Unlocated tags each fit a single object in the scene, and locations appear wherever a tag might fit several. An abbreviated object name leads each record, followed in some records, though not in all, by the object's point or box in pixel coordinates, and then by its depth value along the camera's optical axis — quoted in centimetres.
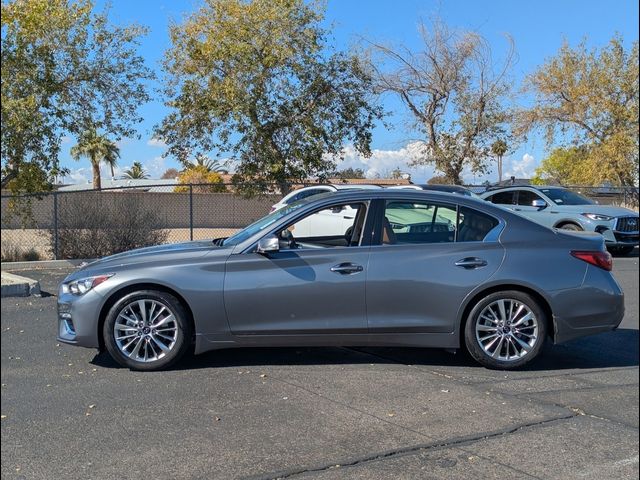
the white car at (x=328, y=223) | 606
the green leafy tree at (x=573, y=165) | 2577
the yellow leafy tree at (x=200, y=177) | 4278
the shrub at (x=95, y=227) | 1434
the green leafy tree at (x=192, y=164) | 1947
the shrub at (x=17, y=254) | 1412
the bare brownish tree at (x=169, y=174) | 7758
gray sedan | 548
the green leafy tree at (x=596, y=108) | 2311
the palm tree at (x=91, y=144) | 1477
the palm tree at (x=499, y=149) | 2338
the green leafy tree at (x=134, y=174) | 7124
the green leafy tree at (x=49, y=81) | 1232
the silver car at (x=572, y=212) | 1480
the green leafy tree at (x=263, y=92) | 1722
